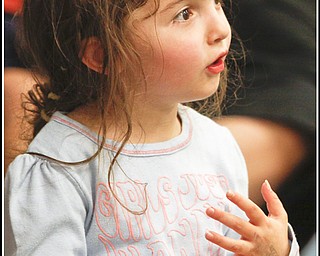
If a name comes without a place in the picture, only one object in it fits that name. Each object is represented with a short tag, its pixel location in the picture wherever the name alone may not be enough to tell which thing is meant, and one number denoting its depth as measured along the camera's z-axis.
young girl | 3.38
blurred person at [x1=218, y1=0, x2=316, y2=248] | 3.54
